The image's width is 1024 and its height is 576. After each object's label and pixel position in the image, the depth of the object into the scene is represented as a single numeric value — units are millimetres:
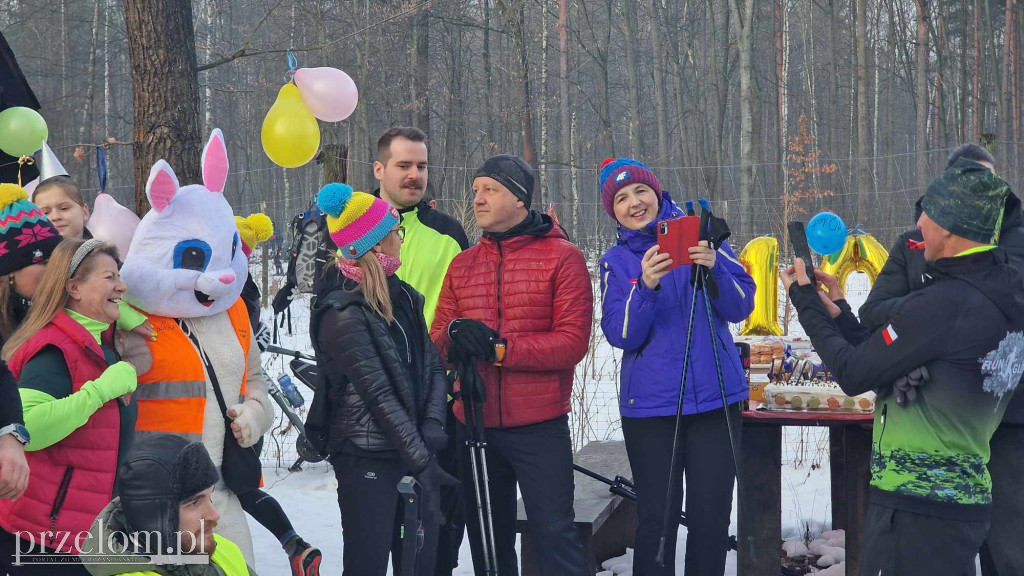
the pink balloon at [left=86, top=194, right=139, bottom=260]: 3500
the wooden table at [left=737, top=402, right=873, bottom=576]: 3998
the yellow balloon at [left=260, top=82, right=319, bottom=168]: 4848
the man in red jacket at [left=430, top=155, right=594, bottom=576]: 3410
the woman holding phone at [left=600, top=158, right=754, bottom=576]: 3299
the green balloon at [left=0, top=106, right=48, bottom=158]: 5008
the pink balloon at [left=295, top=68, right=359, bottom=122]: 4992
